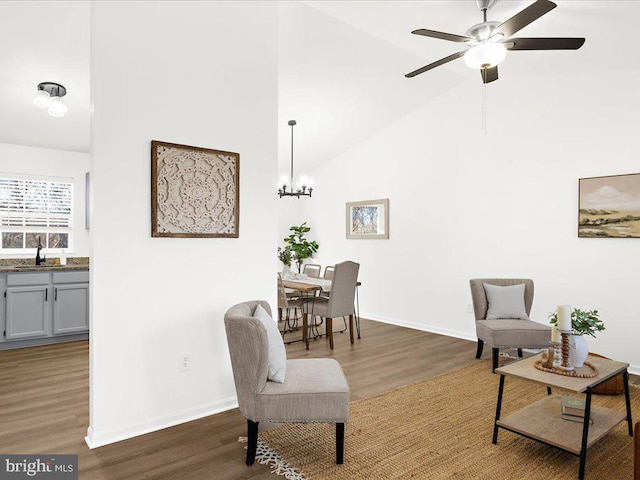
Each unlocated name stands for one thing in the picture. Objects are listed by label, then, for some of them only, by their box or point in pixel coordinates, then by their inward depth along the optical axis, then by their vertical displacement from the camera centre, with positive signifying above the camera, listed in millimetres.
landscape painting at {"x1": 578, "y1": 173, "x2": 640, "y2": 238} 3904 +317
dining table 4965 -617
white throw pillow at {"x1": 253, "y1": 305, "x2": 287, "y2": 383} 2387 -697
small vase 2545 -696
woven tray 2454 -814
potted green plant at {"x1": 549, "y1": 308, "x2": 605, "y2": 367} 2549 -602
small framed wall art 6285 +290
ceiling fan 2592 +1290
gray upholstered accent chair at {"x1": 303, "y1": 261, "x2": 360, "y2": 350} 4836 -773
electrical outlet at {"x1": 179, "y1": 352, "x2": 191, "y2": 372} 2869 -885
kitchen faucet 5031 -305
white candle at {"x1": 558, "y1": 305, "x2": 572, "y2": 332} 2570 -500
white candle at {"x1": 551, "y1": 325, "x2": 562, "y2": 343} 2631 -629
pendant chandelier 5918 +769
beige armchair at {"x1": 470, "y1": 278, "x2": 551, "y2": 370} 3906 -920
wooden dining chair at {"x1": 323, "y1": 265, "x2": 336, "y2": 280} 6145 -552
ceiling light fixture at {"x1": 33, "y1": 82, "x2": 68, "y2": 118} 3498 +1144
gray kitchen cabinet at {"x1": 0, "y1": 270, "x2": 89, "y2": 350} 4543 -844
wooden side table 2279 -1147
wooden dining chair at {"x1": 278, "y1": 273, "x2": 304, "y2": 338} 5016 -819
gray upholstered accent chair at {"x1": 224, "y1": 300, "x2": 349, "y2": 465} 2277 -890
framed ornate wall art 2756 +312
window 5160 +266
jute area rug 2273 -1296
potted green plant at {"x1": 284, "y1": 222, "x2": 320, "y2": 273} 6012 -129
